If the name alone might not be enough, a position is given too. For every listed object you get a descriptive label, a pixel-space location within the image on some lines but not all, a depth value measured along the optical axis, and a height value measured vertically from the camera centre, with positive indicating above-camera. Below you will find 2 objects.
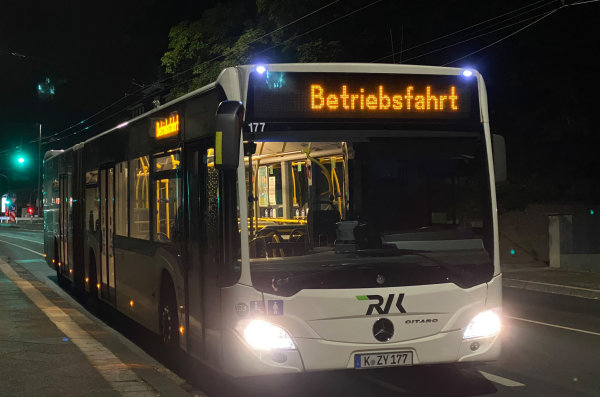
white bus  6.46 -0.05
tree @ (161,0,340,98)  27.08 +6.39
